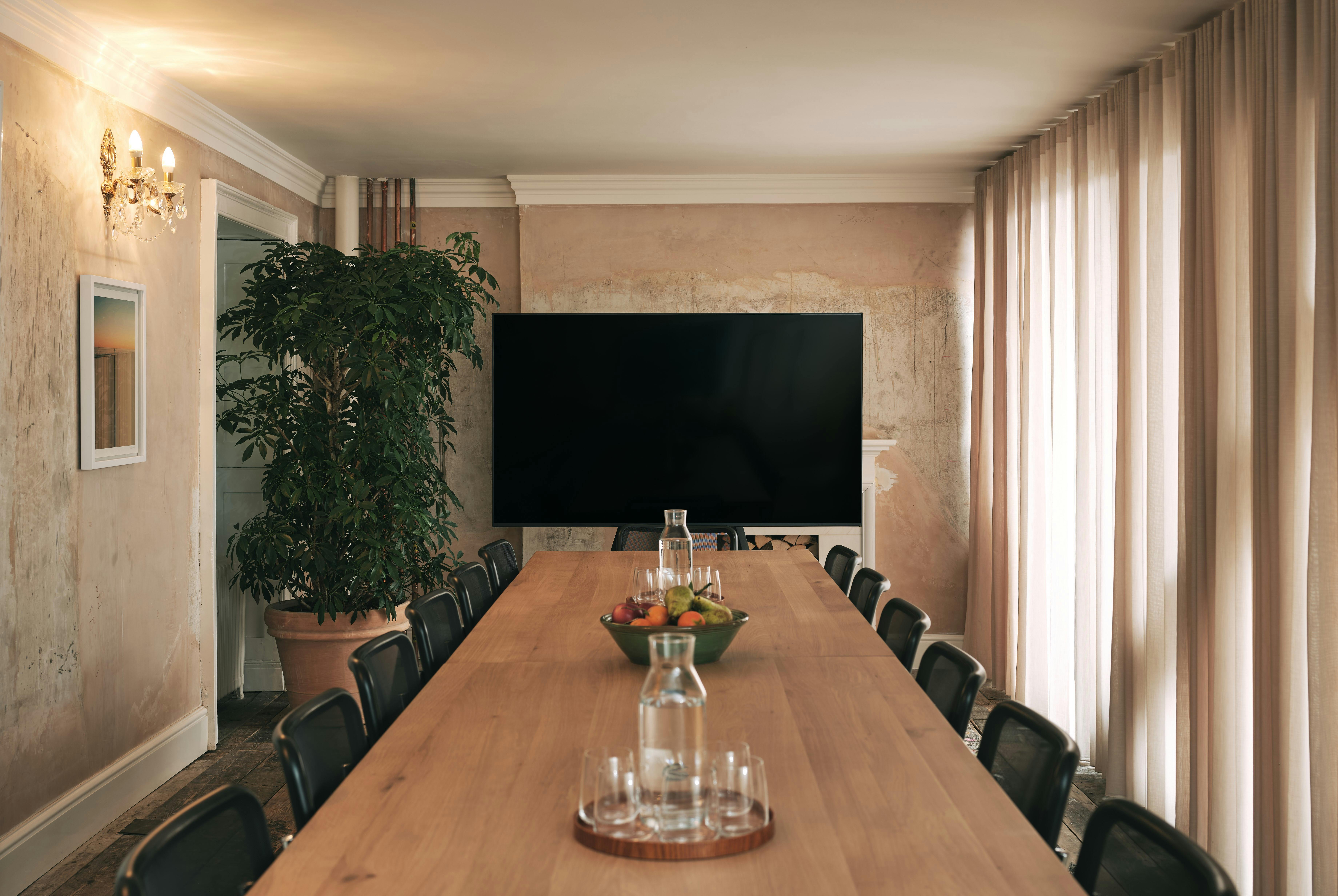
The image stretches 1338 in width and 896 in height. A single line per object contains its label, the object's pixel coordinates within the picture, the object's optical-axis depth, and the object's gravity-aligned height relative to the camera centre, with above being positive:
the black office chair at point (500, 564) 3.87 -0.48
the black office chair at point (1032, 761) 1.62 -0.55
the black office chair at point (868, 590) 3.21 -0.47
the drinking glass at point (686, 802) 1.37 -0.49
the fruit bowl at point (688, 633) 2.28 -0.45
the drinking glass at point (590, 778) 1.40 -0.47
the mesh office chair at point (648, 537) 4.77 -0.43
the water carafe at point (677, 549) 2.74 -0.28
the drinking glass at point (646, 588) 2.81 -0.40
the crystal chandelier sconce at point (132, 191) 3.45 +0.89
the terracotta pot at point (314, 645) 4.47 -0.89
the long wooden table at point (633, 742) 1.28 -0.54
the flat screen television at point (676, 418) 5.48 +0.16
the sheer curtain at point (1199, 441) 2.62 +0.02
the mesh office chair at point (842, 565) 3.68 -0.45
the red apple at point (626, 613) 2.35 -0.39
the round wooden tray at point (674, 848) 1.33 -0.53
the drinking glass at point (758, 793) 1.39 -0.49
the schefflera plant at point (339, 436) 4.30 +0.04
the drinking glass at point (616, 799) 1.39 -0.50
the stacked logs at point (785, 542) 5.66 -0.54
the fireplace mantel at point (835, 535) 5.60 -0.49
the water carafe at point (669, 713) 1.38 -0.37
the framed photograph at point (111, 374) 3.31 +0.25
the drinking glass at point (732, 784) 1.40 -0.48
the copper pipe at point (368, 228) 5.70 +1.24
